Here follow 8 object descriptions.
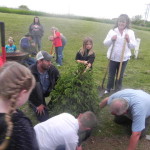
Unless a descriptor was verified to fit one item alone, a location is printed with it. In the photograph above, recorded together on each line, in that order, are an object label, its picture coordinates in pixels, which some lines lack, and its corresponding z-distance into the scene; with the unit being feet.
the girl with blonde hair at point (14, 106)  3.18
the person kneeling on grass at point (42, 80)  9.37
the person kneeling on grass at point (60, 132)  6.45
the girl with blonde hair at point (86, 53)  12.39
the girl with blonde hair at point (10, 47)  21.60
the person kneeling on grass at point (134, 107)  7.86
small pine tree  8.67
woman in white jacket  11.90
